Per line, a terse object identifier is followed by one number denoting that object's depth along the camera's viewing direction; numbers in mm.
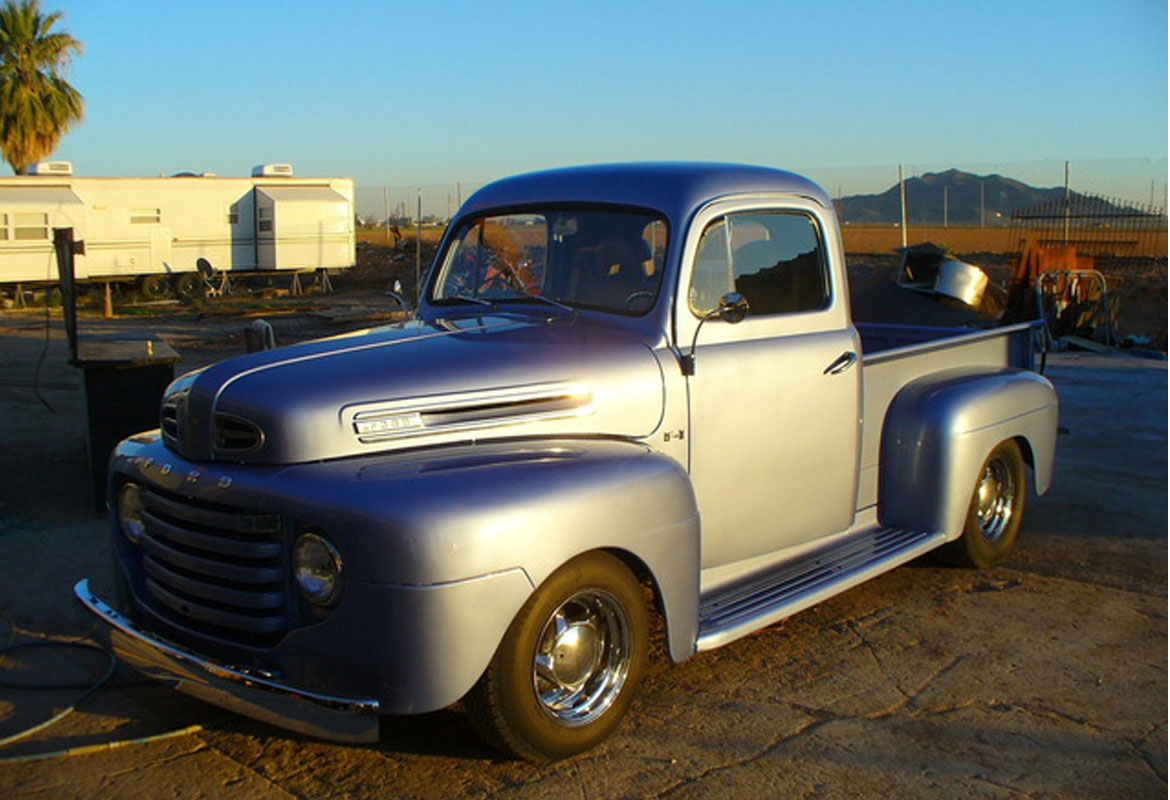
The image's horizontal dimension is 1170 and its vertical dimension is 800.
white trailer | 24203
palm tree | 33781
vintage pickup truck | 3402
